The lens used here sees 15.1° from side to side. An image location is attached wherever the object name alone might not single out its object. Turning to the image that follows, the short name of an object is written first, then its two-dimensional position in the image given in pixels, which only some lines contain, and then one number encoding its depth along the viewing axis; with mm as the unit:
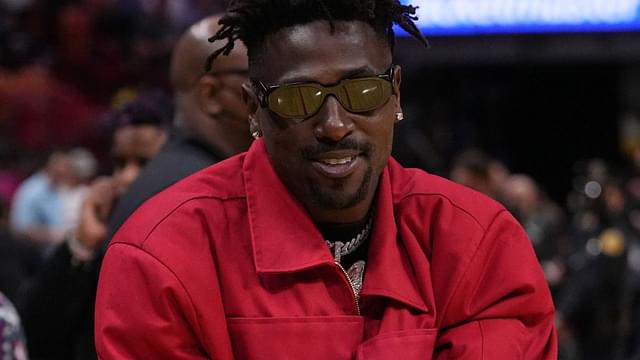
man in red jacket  4284
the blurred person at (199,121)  6419
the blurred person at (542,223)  15387
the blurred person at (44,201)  18583
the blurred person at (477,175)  14158
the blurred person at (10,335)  6187
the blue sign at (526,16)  17807
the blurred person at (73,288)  7218
